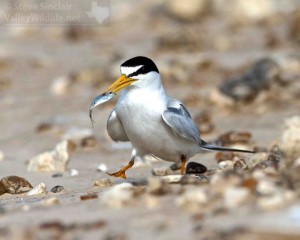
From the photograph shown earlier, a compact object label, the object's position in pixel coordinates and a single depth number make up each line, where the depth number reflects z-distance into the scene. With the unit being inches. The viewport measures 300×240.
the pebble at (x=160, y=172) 471.3
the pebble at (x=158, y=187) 330.3
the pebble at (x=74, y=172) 489.1
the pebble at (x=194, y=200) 305.1
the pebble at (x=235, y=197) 301.7
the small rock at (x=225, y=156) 499.0
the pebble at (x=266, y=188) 306.0
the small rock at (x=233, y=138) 548.7
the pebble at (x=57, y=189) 413.8
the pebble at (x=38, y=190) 408.5
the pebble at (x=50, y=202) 344.4
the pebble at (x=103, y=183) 417.8
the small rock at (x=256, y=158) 437.7
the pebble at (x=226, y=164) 460.9
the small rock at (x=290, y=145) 361.4
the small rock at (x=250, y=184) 312.7
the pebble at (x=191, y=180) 354.5
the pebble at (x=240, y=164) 431.5
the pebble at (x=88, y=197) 355.3
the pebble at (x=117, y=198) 319.9
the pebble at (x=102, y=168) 505.0
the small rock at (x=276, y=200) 295.3
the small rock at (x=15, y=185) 426.0
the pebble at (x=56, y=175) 482.9
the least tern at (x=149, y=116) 434.9
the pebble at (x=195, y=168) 460.8
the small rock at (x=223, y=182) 315.9
